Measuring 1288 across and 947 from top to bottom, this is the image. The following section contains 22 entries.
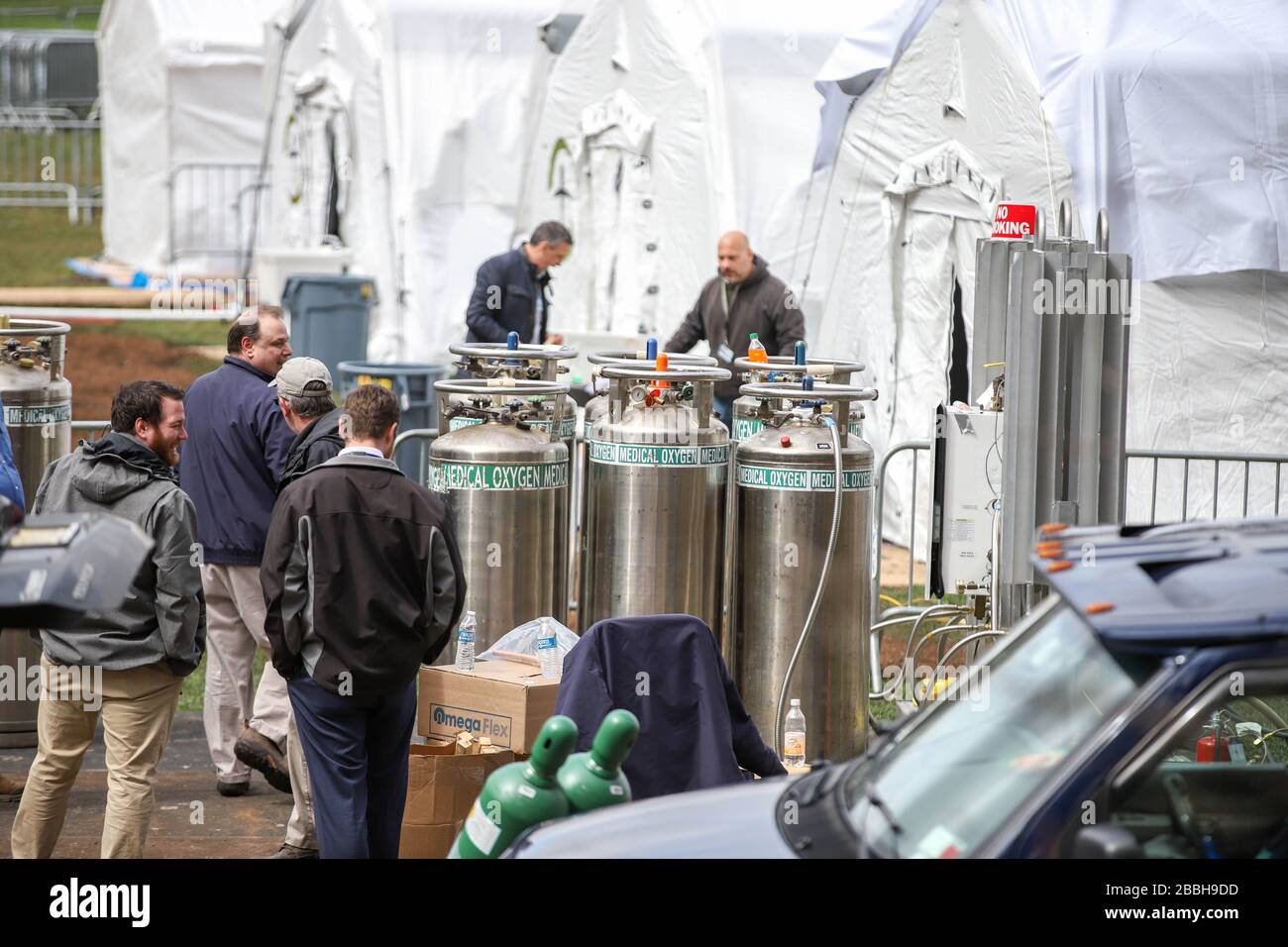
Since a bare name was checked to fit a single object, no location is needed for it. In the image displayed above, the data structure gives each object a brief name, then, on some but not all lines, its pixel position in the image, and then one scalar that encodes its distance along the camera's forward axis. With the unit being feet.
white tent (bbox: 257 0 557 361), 128.47
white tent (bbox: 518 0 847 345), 99.45
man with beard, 38.04
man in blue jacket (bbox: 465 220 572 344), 71.61
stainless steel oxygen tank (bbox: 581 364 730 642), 47.83
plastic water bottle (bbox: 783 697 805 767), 47.06
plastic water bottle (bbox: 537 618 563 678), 43.39
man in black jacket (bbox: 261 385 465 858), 36.14
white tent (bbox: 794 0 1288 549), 69.67
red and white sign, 55.52
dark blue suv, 20.77
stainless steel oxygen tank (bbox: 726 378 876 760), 47.75
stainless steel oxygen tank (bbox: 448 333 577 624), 50.03
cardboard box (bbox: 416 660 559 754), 41.34
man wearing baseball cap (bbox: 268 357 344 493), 43.09
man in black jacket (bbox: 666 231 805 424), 70.49
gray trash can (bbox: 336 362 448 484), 81.87
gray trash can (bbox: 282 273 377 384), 115.65
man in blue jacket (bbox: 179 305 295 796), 47.29
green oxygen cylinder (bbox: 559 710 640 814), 27.76
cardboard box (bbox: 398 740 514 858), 39.93
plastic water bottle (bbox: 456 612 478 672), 44.08
